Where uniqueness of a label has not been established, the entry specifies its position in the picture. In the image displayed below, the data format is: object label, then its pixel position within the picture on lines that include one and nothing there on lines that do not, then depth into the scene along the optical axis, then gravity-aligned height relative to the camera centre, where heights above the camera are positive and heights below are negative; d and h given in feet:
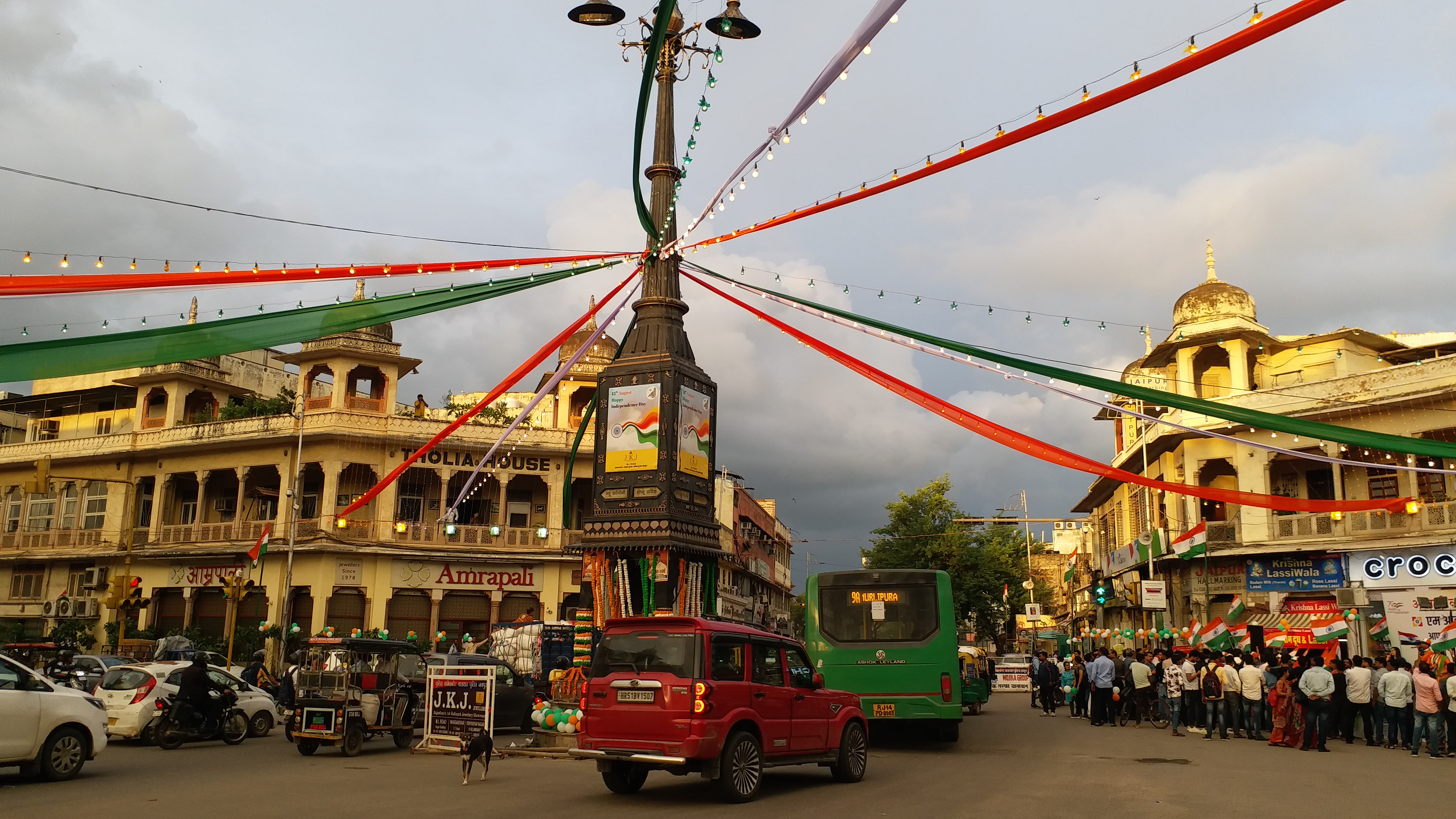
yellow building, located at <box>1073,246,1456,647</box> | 99.25 +18.11
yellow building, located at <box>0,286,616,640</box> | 124.06 +12.40
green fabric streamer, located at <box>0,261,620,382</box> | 35.63 +9.84
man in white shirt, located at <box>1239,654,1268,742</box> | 64.18 -4.42
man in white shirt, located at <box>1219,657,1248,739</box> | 65.67 -4.46
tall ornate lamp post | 57.31 +8.76
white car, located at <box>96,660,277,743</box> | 54.85 -4.67
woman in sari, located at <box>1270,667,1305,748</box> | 59.62 -5.46
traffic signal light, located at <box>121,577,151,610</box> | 95.20 +0.50
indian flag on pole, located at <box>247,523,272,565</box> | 109.50 +5.64
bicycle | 76.13 -6.98
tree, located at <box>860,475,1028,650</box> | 159.22 +9.25
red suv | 33.91 -3.13
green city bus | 54.19 -1.41
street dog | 39.75 -5.35
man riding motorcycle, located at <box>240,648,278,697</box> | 76.69 -5.35
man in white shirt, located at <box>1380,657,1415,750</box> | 58.54 -4.02
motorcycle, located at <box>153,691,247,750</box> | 53.72 -6.21
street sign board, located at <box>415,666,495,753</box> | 45.52 -4.39
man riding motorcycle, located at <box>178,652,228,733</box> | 53.88 -4.37
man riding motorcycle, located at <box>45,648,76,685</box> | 64.69 -4.35
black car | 63.82 -5.45
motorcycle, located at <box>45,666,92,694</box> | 62.85 -4.61
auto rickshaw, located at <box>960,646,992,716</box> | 79.51 -4.99
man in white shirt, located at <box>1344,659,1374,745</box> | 60.18 -3.87
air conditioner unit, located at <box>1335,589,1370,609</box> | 96.68 +2.07
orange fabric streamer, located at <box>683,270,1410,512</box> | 53.31 +9.56
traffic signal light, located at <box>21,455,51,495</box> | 80.23 +9.21
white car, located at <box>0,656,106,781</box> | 37.88 -4.55
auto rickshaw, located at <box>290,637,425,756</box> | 50.08 -4.38
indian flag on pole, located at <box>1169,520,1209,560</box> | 108.68 +7.82
